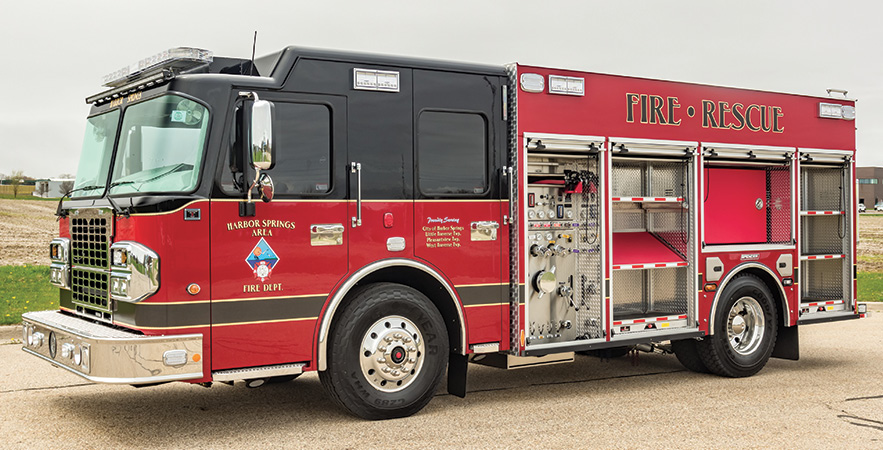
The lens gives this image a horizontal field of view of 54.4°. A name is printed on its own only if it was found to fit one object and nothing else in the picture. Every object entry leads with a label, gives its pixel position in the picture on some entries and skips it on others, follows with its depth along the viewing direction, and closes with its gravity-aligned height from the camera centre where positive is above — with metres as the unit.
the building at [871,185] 108.81 +5.12
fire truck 6.13 +0.02
